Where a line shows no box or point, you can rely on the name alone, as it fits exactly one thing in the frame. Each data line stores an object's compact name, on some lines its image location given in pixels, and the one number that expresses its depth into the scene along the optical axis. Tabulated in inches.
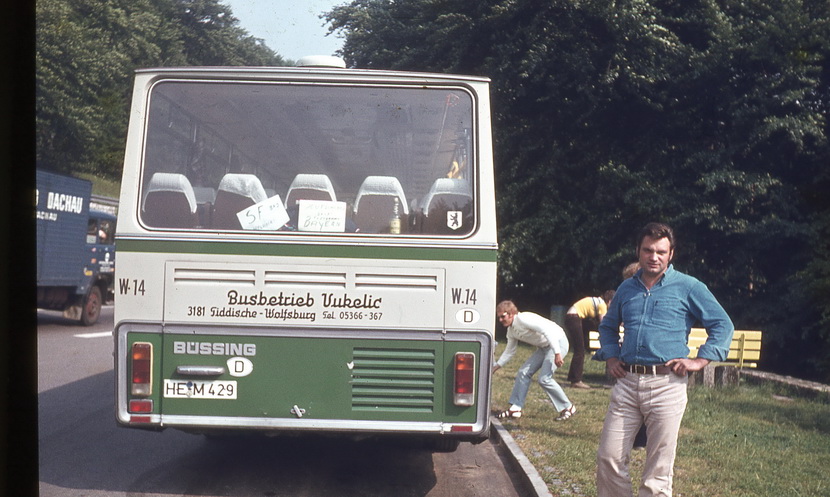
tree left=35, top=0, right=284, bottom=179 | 1374.3
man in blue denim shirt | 204.4
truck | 732.0
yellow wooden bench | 571.5
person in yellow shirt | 471.5
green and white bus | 244.4
